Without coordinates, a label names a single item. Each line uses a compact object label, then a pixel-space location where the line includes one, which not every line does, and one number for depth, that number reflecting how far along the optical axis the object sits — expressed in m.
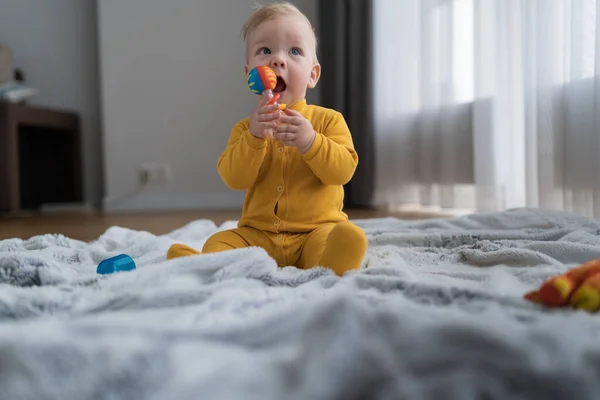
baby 0.92
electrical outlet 3.29
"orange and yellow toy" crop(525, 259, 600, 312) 0.53
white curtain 1.67
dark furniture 3.28
